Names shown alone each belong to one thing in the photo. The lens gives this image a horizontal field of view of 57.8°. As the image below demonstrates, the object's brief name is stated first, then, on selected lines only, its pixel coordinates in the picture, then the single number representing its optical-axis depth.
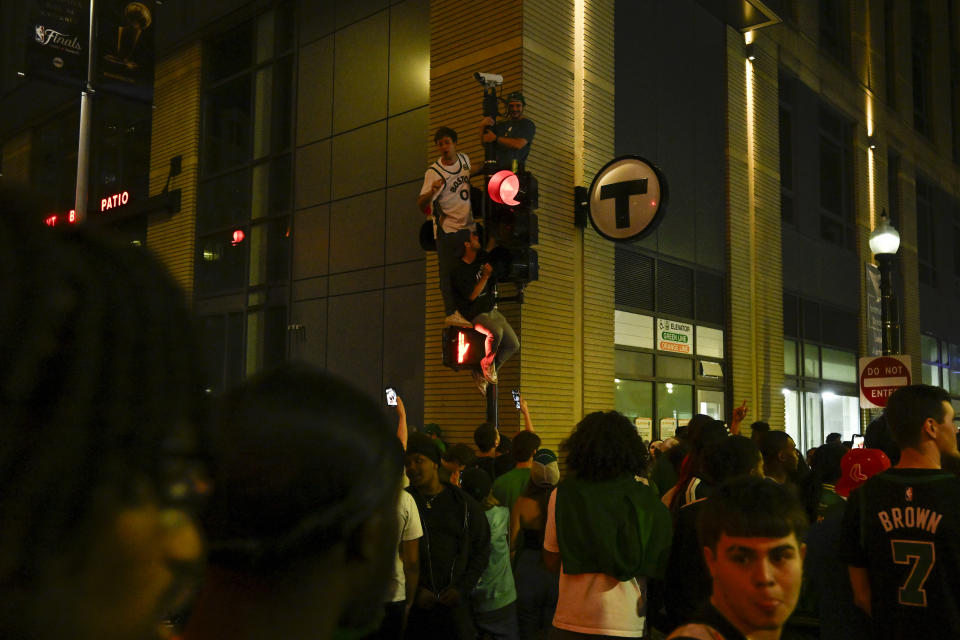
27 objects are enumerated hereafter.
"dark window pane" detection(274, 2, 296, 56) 16.80
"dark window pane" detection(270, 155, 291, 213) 16.36
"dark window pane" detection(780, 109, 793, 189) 19.33
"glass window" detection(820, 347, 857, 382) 20.62
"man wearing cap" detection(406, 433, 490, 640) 5.46
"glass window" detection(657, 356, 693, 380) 14.94
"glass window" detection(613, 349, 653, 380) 13.90
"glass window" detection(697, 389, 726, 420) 15.73
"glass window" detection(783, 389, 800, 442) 18.59
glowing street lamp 11.75
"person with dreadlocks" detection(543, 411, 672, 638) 4.65
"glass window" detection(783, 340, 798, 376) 18.73
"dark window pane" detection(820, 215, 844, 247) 21.03
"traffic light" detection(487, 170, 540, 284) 8.61
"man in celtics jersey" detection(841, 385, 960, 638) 3.94
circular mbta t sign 11.21
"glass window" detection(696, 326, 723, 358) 15.89
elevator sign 14.95
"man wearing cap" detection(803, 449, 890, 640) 4.39
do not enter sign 10.48
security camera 9.18
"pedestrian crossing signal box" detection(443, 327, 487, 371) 8.97
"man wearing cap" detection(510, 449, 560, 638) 6.04
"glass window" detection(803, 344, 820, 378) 19.59
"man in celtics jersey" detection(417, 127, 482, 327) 9.33
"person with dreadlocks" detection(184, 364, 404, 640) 1.07
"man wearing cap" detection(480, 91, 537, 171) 9.14
